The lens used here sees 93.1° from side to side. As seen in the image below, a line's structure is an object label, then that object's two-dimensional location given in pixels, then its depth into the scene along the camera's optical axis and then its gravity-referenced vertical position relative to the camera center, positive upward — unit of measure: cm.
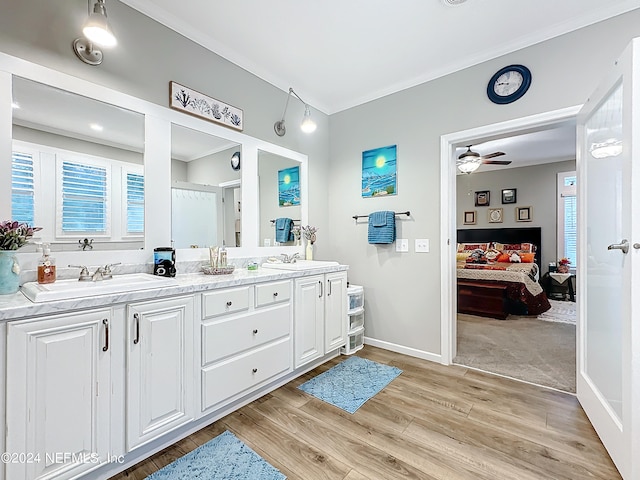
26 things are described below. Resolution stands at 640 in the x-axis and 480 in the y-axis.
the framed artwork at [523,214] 622 +54
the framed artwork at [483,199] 671 +93
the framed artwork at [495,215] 657 +55
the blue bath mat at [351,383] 216 -113
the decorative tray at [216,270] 219 -22
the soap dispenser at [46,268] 155 -14
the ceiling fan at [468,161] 424 +112
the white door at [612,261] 134 -11
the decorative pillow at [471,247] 639 -15
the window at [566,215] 574 +47
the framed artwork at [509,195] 639 +95
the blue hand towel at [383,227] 305 +13
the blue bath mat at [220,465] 147 -114
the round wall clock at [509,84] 237 +126
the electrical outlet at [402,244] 304 -4
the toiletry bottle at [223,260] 234 -15
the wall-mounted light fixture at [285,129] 282 +111
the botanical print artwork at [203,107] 219 +105
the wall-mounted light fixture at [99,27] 149 +105
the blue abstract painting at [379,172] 312 +73
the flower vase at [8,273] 138 -15
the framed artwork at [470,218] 692 +51
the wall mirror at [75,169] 161 +42
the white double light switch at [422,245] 290 -5
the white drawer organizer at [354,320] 301 -82
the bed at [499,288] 429 -70
